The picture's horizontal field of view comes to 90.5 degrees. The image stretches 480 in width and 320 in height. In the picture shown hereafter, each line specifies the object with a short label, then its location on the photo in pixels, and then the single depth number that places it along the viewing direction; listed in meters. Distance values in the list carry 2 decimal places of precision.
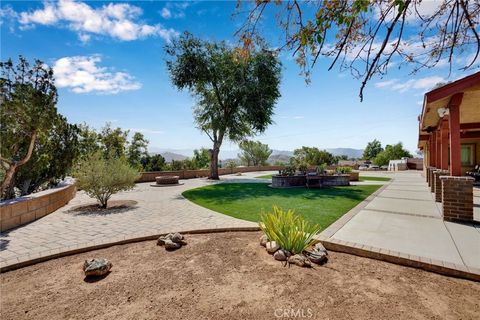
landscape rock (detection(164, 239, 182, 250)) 4.16
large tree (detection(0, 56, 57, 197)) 6.63
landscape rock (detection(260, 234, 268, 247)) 4.18
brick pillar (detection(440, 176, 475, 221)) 5.54
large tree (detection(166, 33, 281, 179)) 18.21
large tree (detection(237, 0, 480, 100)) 2.57
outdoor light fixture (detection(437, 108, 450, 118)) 6.73
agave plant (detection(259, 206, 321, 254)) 3.73
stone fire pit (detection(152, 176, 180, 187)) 15.95
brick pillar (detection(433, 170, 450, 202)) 7.89
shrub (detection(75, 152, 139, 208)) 7.46
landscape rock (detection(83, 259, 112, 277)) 3.21
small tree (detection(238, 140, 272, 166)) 46.84
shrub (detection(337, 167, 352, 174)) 15.05
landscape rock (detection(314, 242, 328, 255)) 3.78
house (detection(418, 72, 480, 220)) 5.47
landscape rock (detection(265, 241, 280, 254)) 3.82
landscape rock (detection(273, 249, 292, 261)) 3.60
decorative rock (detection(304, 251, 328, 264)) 3.53
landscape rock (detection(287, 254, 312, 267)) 3.41
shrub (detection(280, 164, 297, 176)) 14.03
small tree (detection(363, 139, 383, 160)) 83.25
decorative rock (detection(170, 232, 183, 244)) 4.32
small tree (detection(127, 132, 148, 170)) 26.62
